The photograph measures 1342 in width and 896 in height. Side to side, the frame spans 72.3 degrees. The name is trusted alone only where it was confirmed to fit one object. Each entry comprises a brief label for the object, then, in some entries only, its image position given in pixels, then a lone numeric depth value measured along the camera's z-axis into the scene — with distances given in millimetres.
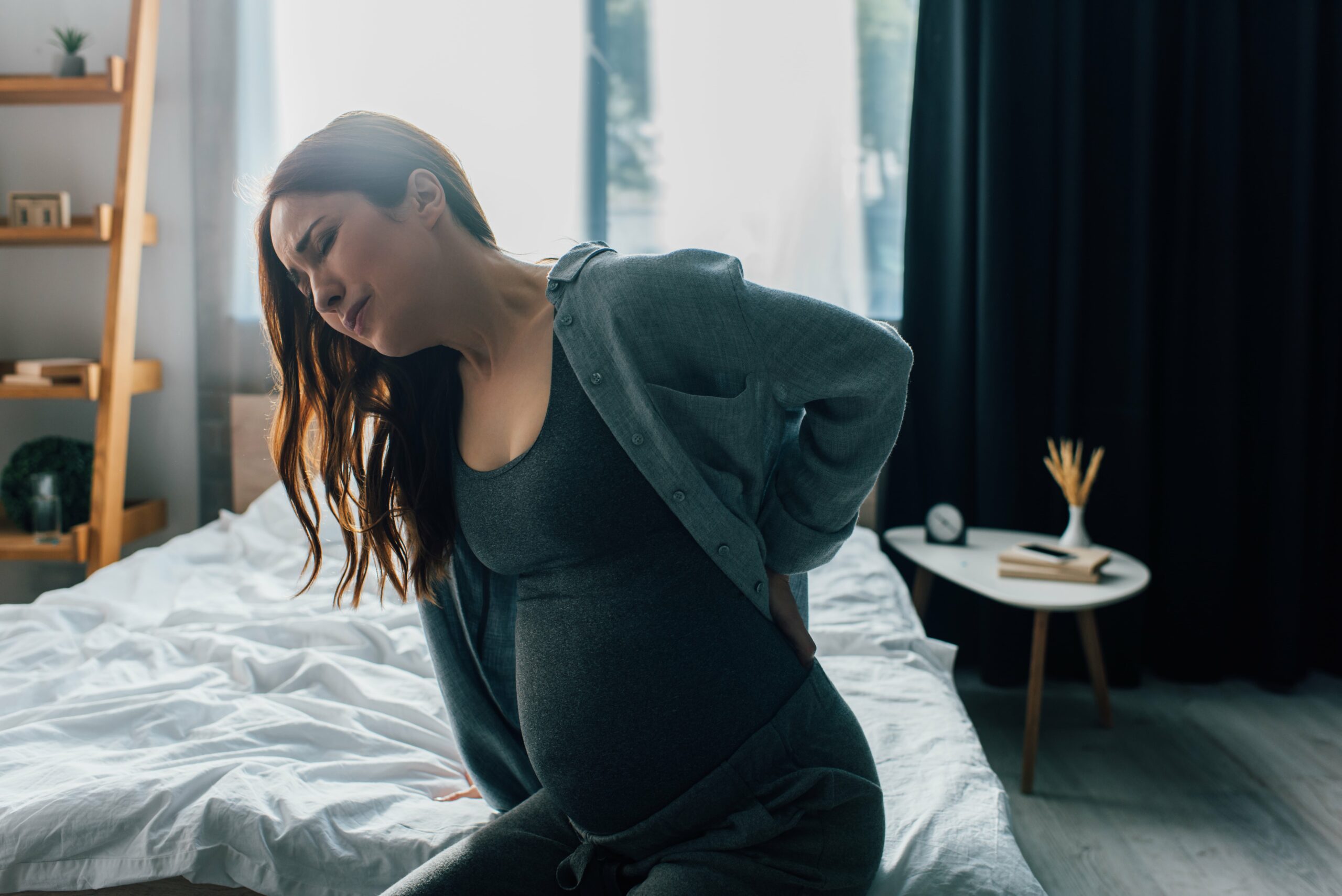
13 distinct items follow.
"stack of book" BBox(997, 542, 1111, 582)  1996
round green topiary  2469
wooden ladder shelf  2379
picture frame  2447
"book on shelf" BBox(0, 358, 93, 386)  2385
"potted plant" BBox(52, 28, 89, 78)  2439
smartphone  2049
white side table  1893
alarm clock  2229
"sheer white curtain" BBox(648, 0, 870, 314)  2500
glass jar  2395
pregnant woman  771
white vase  2184
